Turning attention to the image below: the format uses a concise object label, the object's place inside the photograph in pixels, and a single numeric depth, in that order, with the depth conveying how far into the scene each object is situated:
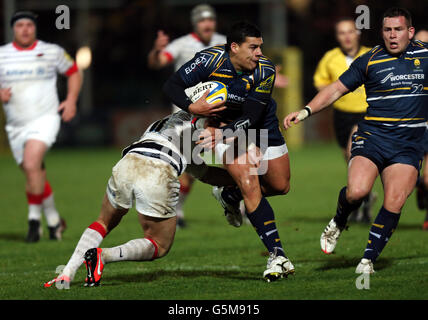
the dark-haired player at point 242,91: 12.95
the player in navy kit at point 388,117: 13.08
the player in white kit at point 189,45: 20.80
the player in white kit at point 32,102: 18.61
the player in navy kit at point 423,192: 18.78
